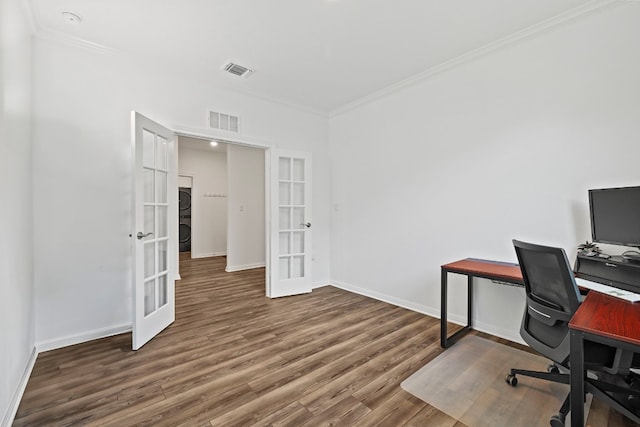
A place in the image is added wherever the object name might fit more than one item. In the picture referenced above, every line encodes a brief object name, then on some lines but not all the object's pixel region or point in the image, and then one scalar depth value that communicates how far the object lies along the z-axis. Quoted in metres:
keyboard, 1.60
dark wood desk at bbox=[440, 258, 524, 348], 2.18
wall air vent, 3.46
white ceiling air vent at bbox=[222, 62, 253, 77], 3.05
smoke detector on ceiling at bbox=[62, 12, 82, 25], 2.26
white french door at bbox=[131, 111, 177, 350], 2.48
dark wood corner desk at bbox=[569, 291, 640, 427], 1.14
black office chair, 1.50
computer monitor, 1.80
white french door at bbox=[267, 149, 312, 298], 3.94
